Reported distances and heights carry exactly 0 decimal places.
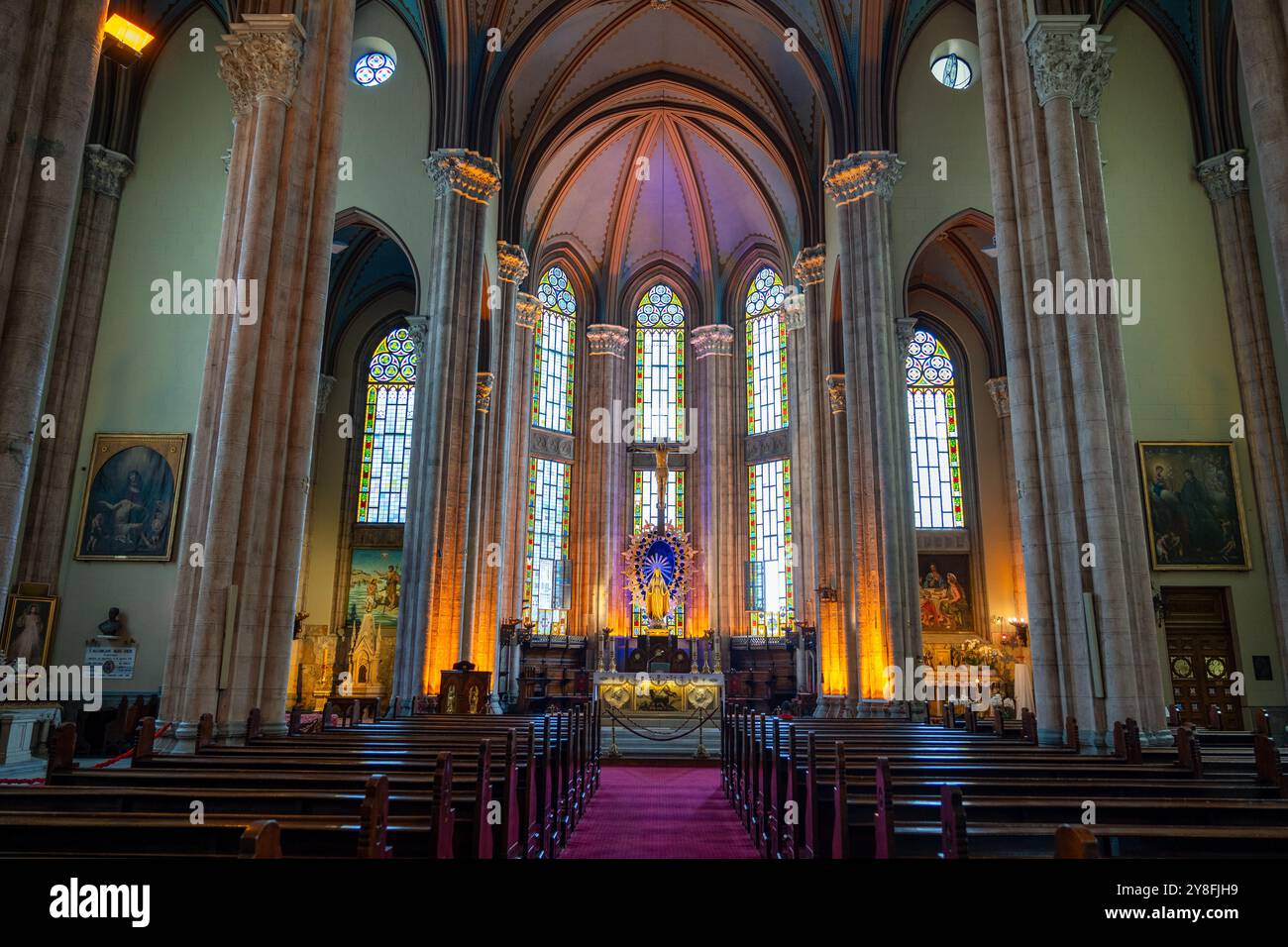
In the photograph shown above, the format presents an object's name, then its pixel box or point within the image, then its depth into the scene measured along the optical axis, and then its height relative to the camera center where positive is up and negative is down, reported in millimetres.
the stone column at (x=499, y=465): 22641 +5314
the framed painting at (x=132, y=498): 16125 +2892
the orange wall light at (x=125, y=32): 12883 +9351
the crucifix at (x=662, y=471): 27203 +5964
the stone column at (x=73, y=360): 15773 +5474
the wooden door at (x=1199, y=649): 15406 +341
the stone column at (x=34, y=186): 5668 +3155
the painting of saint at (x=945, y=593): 25922 +2134
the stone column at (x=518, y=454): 27081 +6428
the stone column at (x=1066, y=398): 9375 +3071
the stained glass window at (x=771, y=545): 29328 +4050
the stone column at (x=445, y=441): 18500 +4749
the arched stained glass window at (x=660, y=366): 32844 +11093
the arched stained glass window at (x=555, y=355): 31578 +11076
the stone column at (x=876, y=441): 18109 +4706
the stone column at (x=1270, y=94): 6695 +4436
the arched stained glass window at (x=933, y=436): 27359 +7268
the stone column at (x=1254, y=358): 14555 +5501
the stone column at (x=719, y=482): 29953 +6338
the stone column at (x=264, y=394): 9477 +3081
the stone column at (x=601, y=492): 30250 +6002
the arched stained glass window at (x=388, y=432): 27609 +7249
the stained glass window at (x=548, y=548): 29672 +3912
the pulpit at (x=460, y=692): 16578 -592
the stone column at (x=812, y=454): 21562 +5924
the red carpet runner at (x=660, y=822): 7762 -1663
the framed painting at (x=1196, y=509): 15703 +2822
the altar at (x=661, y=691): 21578 -707
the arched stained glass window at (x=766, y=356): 31281 +11010
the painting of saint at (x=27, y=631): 14438 +408
